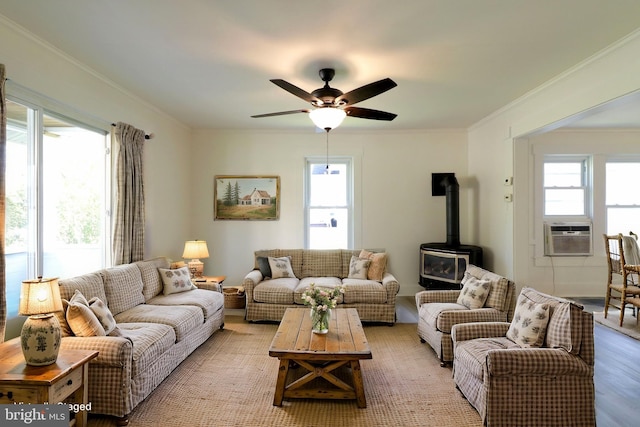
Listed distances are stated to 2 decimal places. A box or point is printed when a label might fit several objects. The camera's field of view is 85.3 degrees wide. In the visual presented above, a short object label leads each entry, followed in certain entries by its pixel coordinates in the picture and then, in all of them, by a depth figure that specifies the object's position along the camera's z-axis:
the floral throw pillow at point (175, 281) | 4.01
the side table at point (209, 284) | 4.34
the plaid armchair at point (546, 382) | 2.23
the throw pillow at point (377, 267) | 4.86
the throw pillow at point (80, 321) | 2.45
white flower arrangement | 2.89
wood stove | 5.03
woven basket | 5.02
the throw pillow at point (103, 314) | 2.59
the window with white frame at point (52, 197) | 2.81
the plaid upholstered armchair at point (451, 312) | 3.19
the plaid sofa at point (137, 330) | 2.35
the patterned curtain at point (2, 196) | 2.45
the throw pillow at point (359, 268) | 4.91
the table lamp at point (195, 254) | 4.85
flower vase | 2.90
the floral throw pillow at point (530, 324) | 2.43
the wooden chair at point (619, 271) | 4.27
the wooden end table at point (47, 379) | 1.89
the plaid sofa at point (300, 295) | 4.40
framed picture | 5.89
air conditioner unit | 5.60
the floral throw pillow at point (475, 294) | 3.38
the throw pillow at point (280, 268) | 4.94
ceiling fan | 2.83
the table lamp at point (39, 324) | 2.02
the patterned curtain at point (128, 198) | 3.87
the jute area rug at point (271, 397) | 2.39
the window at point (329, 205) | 6.07
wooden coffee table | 2.54
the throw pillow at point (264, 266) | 4.96
